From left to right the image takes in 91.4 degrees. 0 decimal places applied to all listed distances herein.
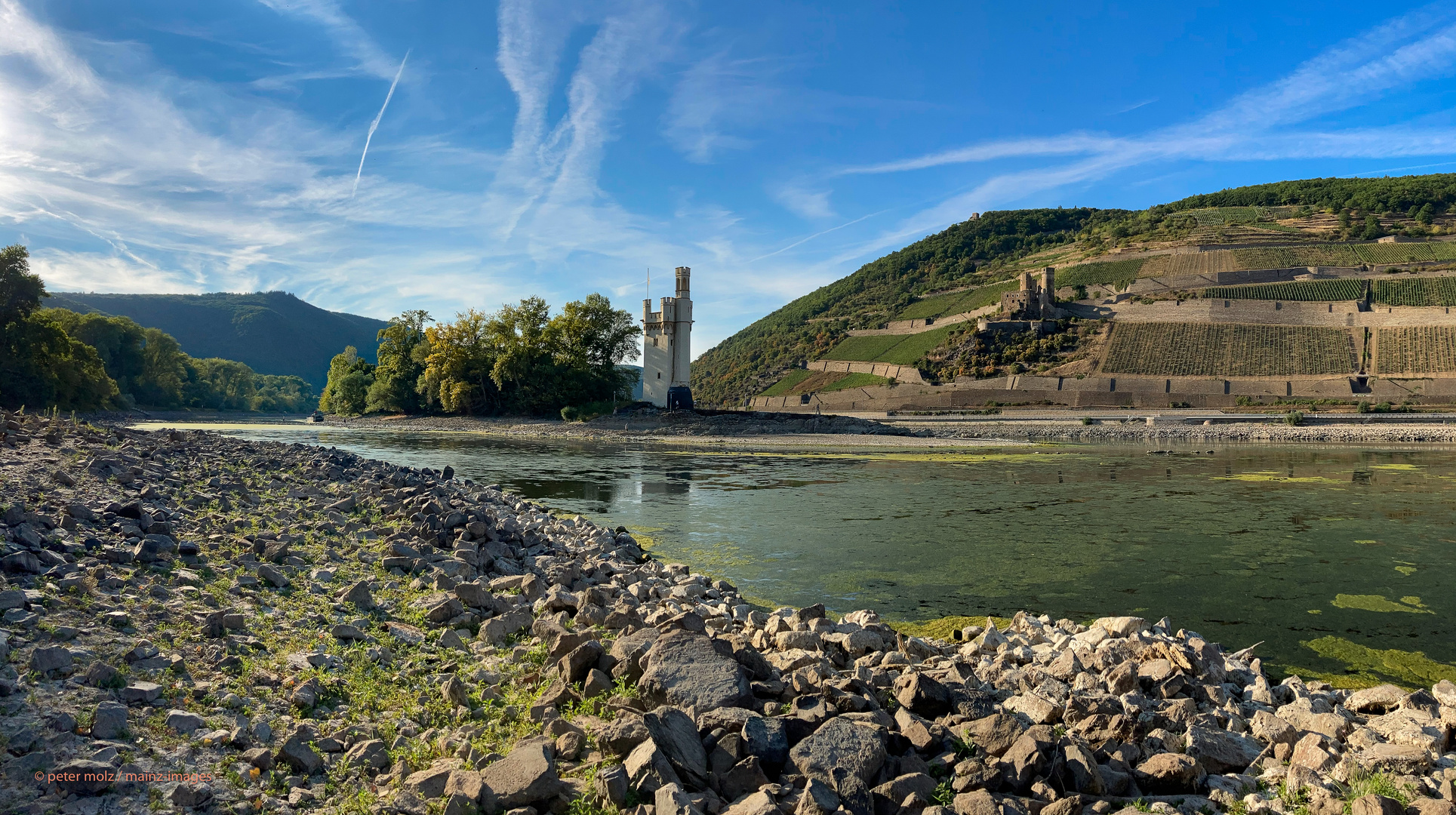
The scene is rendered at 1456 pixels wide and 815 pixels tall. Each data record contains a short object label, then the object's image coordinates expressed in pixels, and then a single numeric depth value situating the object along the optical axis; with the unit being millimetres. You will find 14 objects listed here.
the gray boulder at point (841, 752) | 4062
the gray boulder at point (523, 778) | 3750
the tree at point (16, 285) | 36594
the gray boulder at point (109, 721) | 3973
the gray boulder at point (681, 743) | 4059
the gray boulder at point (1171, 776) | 4516
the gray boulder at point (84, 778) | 3551
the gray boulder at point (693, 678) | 4762
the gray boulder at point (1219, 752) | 4758
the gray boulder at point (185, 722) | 4211
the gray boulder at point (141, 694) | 4371
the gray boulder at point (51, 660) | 4410
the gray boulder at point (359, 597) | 7008
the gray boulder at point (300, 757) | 4125
